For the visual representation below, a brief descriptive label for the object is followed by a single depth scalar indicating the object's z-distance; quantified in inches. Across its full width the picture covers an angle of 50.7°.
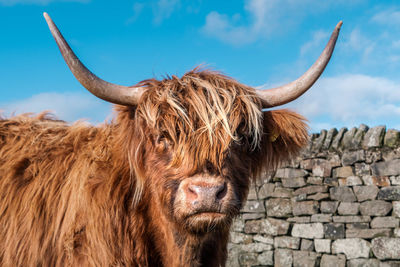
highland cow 107.0
